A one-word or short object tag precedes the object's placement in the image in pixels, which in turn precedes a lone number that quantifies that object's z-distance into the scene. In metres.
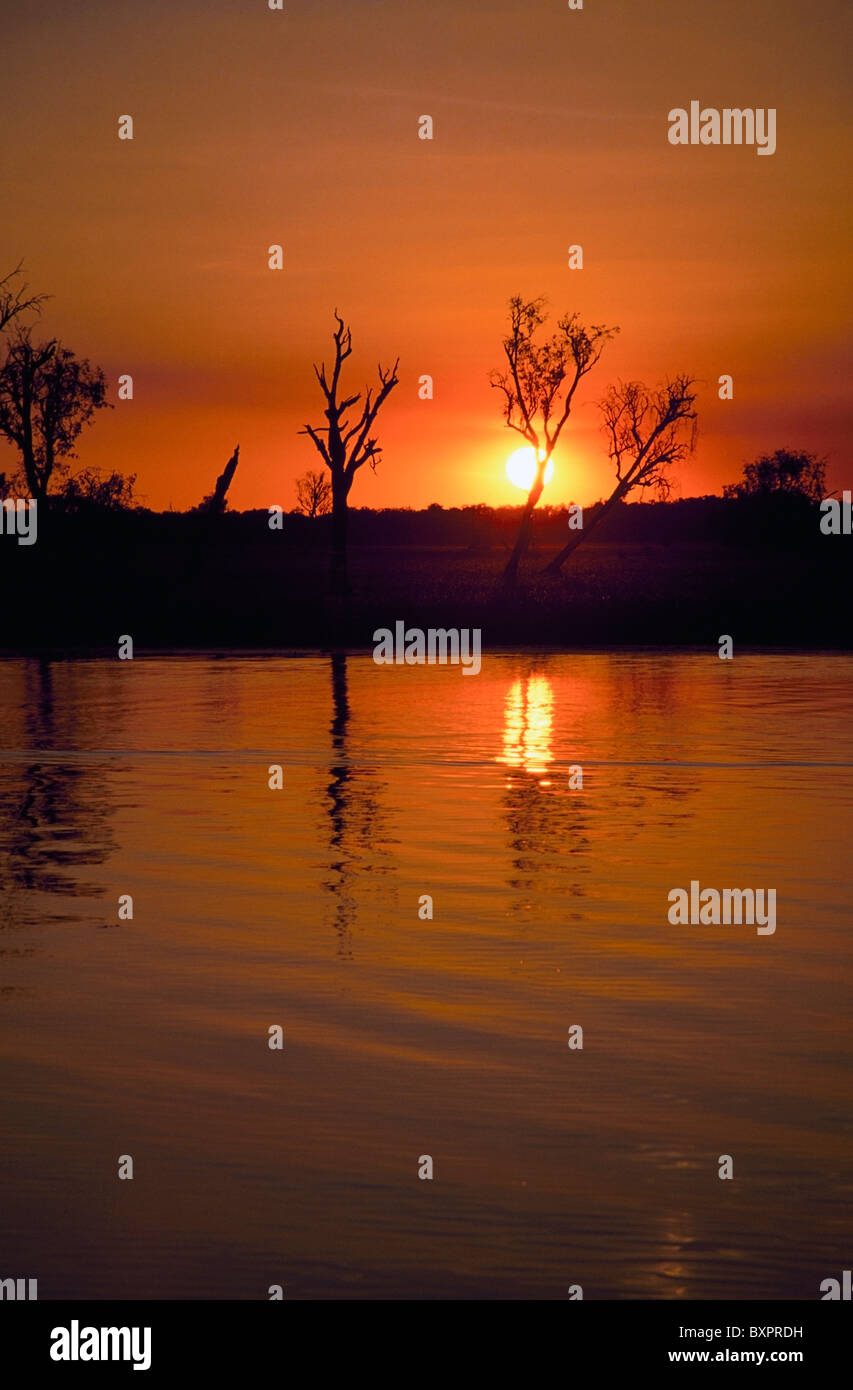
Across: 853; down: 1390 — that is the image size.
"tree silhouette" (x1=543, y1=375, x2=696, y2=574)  68.38
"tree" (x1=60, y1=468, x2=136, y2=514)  62.00
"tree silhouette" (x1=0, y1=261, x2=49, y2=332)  56.91
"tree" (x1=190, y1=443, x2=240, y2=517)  60.38
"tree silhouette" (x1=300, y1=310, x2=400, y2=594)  62.44
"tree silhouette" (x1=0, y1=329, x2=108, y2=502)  62.47
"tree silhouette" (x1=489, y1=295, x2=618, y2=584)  67.75
